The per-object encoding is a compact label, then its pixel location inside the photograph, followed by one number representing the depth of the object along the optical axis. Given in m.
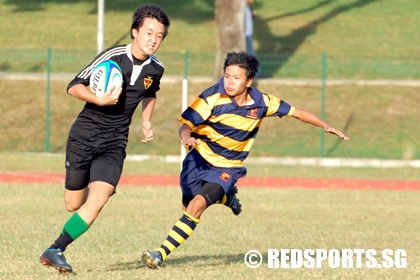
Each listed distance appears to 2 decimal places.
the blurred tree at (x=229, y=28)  50.47
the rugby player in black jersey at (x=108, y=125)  15.88
